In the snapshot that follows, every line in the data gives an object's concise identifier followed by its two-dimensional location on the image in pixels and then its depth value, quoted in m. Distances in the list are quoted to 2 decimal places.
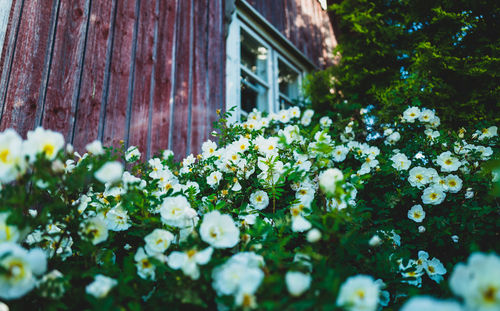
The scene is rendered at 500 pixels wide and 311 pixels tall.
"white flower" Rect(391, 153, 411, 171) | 1.57
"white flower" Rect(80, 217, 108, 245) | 0.88
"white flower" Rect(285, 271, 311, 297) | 0.67
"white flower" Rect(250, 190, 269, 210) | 1.35
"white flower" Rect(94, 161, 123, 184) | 0.79
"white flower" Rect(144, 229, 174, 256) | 0.88
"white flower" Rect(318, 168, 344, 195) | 0.87
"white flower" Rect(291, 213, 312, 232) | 0.88
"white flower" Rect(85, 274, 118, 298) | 0.74
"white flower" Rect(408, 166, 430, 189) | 1.49
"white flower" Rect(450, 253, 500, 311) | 0.53
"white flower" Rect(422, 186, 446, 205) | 1.41
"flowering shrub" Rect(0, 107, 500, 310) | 0.69
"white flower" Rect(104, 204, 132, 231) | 1.09
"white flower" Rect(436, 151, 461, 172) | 1.54
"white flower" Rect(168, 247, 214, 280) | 0.76
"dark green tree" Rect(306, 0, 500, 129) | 2.69
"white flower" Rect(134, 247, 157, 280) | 0.86
